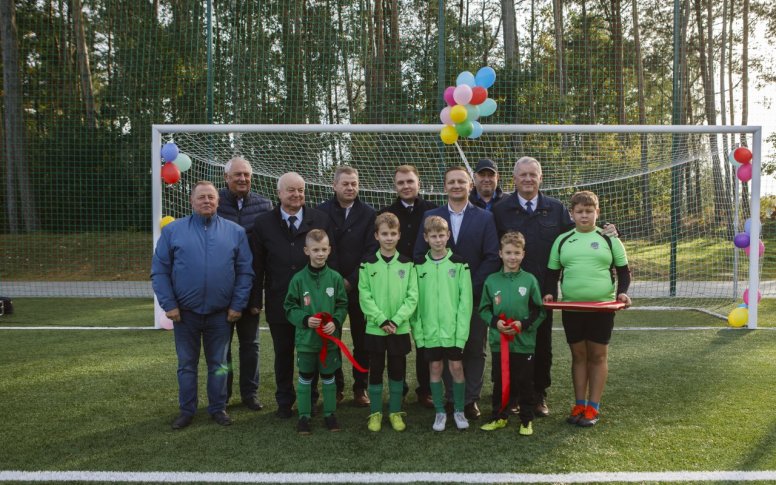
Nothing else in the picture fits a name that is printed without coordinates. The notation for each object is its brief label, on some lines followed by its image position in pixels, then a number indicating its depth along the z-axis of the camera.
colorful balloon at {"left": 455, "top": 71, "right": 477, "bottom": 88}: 4.79
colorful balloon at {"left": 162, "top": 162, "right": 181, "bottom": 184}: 6.70
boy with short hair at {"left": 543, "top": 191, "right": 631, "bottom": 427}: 3.61
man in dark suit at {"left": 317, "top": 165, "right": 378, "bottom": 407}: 4.09
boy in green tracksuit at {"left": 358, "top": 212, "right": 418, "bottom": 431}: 3.55
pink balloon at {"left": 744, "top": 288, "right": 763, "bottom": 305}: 6.91
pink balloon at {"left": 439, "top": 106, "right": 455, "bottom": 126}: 4.96
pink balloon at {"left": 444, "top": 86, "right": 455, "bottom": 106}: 4.93
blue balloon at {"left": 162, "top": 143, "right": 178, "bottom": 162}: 6.51
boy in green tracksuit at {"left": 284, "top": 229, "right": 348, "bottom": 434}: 3.62
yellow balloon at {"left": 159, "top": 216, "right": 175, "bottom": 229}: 6.74
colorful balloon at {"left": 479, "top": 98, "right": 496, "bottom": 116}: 4.98
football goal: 8.62
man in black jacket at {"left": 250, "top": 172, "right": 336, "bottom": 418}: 3.92
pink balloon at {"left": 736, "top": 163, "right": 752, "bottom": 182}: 7.03
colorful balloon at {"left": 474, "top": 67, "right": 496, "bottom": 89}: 4.73
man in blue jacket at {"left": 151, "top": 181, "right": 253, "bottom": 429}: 3.74
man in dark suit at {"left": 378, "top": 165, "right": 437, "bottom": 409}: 4.07
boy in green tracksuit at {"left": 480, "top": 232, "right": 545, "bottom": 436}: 3.54
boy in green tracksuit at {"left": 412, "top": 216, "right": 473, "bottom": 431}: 3.55
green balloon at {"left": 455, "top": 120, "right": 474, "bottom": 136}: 4.92
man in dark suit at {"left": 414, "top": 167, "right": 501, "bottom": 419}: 3.79
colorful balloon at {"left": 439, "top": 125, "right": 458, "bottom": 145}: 5.03
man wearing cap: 4.50
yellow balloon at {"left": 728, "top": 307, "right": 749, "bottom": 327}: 6.87
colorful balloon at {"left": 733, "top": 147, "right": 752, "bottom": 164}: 6.98
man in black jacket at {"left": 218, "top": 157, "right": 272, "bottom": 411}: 4.15
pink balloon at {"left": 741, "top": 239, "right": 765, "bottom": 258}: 6.97
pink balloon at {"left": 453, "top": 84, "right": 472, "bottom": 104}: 4.74
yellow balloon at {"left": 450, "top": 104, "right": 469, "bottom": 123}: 4.83
